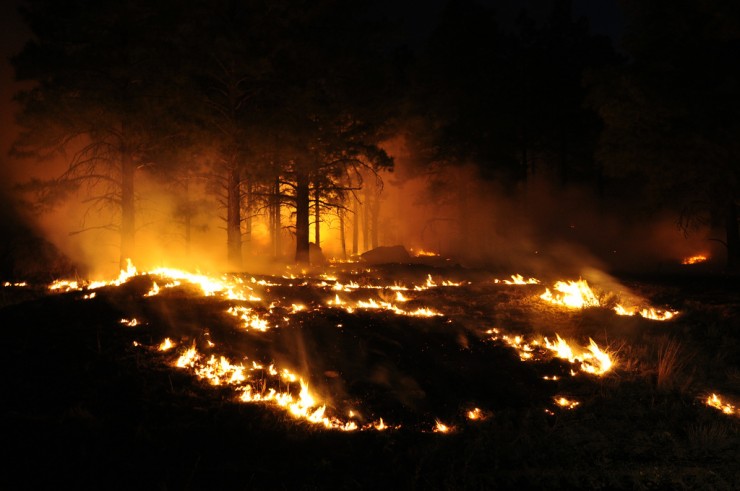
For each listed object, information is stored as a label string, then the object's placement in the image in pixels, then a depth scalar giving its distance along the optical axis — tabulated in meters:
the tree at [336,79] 16.33
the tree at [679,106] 15.40
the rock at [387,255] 26.66
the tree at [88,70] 13.45
